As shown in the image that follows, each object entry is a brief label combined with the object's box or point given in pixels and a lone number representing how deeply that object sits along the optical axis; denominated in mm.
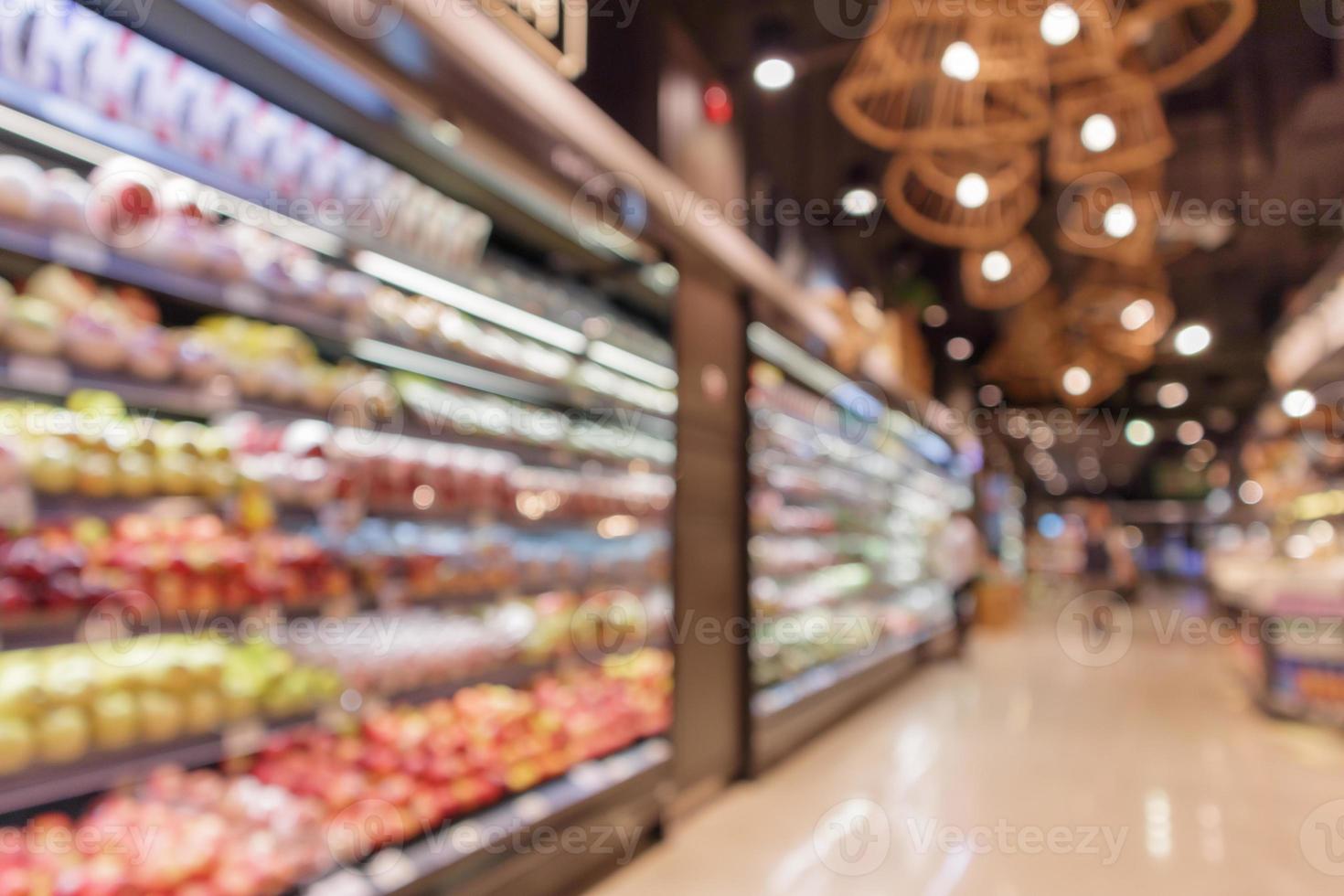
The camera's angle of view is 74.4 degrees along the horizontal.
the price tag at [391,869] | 2328
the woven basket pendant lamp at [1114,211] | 4371
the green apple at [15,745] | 1727
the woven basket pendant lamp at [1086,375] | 8109
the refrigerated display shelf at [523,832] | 2398
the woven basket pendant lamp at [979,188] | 4199
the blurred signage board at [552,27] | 2723
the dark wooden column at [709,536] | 3982
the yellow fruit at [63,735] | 1814
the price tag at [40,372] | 1830
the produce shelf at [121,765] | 1745
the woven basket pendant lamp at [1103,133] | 3740
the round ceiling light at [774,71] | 4410
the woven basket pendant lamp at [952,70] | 2916
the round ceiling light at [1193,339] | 10820
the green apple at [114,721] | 1927
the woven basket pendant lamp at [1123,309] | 6221
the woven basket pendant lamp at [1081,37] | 2623
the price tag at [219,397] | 2221
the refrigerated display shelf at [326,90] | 1976
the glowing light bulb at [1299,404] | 9070
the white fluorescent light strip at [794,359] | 5113
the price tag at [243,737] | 2182
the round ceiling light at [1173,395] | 16203
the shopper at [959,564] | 9375
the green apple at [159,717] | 2016
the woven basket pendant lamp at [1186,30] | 2482
